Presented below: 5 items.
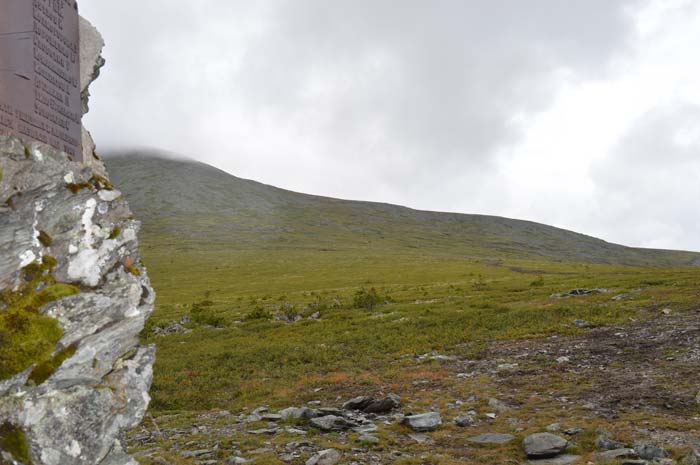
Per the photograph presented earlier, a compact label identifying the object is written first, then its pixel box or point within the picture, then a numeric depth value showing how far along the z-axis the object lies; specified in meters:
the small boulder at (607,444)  14.09
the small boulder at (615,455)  13.20
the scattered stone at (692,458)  12.13
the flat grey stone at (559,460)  13.62
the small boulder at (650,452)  13.01
